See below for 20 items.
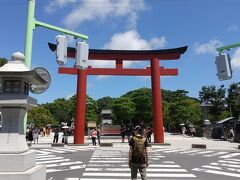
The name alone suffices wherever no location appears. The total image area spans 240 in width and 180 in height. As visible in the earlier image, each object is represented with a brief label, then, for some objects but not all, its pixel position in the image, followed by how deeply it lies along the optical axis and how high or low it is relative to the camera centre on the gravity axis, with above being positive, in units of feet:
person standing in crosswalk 14.57 -2.76
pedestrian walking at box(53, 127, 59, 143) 53.18 -3.52
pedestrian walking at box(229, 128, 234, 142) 62.01 -5.01
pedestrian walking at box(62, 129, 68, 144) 50.85 -4.16
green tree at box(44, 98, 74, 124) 146.09 +9.94
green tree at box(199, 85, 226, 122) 95.10 +11.91
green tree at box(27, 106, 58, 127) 109.08 +3.20
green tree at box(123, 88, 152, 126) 118.94 +10.39
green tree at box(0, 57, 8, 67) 79.80 +27.32
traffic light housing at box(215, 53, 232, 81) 17.98 +5.41
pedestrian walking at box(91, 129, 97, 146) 48.94 -4.03
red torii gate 48.12 +13.93
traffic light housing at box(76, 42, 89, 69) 17.87 +6.62
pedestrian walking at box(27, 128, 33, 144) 50.20 -3.67
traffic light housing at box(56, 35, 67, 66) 17.94 +7.17
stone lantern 12.99 +0.14
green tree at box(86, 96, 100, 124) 120.82 +9.45
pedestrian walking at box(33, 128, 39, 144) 54.07 -3.41
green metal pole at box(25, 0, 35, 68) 19.63 +10.15
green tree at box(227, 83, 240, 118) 81.65 +11.16
